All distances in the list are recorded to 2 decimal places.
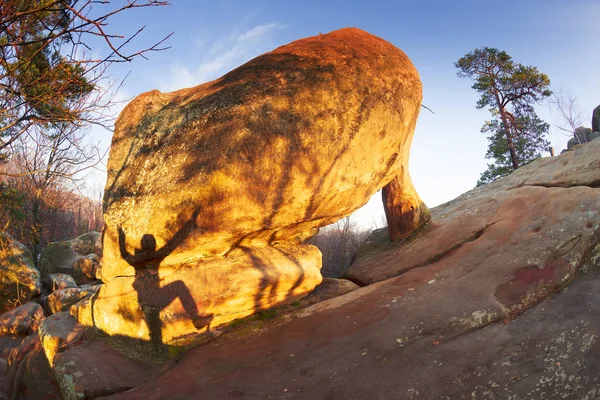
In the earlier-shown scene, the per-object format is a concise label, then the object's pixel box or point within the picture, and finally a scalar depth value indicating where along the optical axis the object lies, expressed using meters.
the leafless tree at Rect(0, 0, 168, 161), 2.72
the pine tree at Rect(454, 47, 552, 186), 20.30
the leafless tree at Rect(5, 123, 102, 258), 18.08
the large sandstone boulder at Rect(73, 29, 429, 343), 5.96
